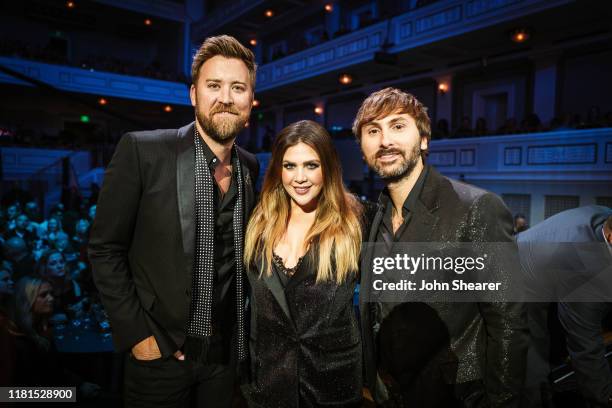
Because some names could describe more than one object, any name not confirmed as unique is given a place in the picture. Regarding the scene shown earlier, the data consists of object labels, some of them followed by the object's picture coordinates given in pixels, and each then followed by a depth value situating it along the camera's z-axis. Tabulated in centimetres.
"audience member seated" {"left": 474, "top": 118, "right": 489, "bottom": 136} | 962
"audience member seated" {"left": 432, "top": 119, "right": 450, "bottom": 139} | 1041
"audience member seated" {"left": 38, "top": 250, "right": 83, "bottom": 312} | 420
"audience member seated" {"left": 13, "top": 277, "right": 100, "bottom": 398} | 267
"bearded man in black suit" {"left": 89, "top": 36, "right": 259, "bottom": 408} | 157
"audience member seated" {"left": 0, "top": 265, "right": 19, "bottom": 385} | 236
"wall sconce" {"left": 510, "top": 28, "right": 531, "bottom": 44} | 853
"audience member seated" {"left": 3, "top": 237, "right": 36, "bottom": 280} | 474
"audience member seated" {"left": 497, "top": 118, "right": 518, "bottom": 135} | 898
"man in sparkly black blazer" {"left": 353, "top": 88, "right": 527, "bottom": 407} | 155
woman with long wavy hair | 177
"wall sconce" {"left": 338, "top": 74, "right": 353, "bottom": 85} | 1262
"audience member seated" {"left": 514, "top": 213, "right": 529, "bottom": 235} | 702
